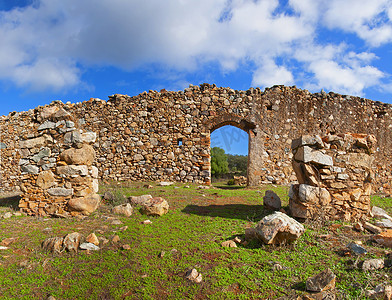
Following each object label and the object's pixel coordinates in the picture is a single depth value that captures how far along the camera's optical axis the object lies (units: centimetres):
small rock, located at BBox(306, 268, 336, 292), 297
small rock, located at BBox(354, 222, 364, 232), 489
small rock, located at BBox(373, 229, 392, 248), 416
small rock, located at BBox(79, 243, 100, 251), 416
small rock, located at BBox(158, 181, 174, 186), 992
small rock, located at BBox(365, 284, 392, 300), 274
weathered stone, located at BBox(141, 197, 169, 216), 584
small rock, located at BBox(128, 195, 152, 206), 652
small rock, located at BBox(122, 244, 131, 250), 417
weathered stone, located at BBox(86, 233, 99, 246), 432
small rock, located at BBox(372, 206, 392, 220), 574
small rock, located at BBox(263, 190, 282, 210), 614
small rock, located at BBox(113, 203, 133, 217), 580
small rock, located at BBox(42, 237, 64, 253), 411
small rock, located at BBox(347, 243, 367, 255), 381
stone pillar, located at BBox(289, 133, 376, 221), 532
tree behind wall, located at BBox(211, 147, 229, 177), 2098
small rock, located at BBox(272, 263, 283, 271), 351
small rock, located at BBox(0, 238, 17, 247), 431
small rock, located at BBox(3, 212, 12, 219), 558
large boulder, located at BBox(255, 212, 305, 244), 408
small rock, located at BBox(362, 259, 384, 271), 337
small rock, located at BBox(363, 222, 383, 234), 482
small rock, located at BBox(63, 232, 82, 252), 411
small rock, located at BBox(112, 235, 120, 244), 444
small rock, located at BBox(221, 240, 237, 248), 429
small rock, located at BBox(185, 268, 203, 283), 329
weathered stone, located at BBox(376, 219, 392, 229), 513
